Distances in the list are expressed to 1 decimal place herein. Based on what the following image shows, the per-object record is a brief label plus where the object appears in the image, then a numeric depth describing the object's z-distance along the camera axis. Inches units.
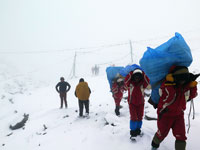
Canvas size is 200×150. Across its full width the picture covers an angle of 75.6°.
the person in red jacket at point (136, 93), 126.8
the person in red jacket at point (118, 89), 204.1
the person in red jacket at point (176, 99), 80.9
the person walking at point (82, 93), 241.8
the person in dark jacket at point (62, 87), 326.3
